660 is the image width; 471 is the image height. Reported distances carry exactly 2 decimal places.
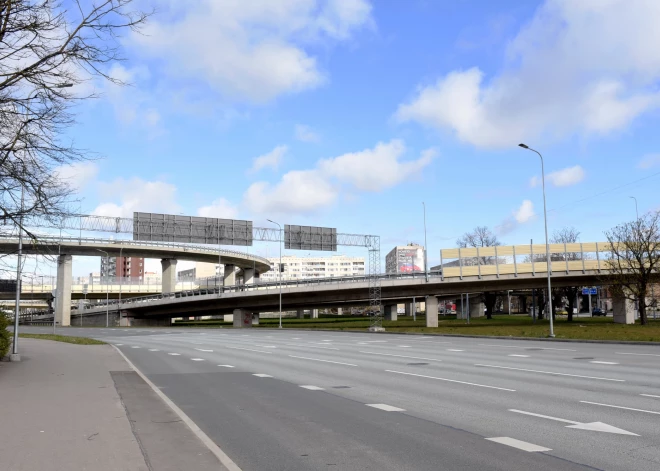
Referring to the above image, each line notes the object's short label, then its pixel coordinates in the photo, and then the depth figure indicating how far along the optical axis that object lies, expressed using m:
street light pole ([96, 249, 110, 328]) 77.40
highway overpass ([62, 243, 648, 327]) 58.62
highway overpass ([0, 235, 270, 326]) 75.31
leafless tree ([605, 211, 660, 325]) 55.03
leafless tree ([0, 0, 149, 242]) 12.22
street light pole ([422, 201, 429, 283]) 59.97
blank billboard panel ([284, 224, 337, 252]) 65.12
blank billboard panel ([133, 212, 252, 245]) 62.25
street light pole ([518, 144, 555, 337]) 38.26
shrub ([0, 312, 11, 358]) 18.05
